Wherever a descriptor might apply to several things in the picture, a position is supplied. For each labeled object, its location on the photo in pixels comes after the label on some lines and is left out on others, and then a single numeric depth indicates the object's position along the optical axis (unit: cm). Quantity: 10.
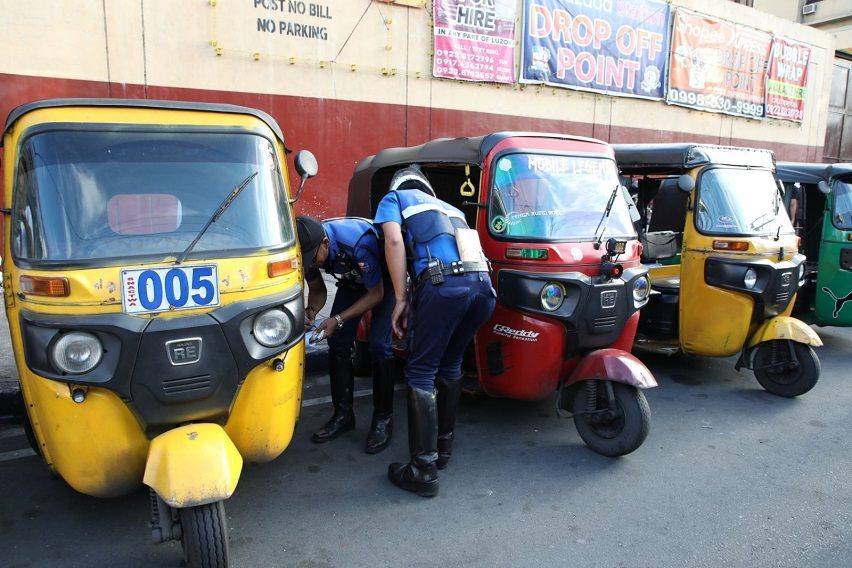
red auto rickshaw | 377
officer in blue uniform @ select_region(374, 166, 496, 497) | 319
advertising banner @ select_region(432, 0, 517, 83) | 1106
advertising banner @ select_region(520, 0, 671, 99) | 1215
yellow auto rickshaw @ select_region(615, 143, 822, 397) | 489
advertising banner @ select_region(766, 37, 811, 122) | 1638
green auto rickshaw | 614
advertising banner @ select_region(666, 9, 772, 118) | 1438
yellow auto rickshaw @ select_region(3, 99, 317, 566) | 244
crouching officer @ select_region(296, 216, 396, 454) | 359
